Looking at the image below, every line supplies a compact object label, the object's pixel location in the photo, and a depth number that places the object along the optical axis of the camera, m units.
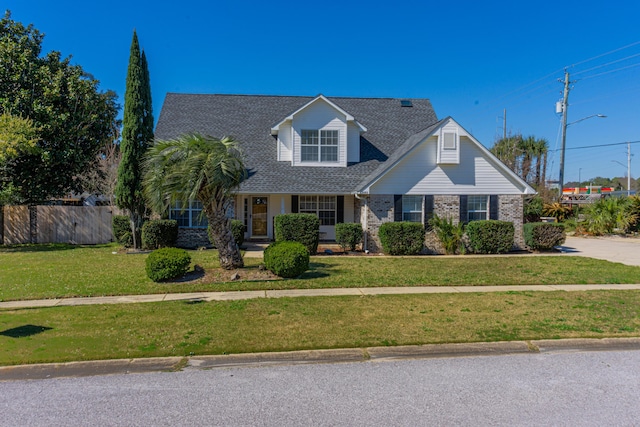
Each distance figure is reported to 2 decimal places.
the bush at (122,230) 17.69
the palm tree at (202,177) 10.89
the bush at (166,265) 10.63
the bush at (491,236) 17.19
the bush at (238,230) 16.83
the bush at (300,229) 16.14
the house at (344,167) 17.80
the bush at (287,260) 10.97
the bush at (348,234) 16.89
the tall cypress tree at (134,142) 16.95
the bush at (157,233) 16.95
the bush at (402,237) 16.72
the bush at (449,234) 17.34
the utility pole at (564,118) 30.59
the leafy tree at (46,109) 19.28
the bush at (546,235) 17.69
